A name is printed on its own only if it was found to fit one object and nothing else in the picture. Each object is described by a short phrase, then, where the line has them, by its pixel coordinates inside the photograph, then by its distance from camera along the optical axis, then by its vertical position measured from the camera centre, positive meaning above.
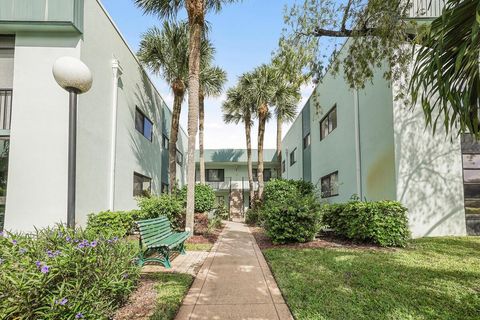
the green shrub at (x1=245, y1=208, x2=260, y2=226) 17.16 -1.81
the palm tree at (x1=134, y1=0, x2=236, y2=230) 9.20 +3.24
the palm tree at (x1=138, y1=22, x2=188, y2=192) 13.19 +5.74
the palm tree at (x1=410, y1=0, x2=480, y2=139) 3.24 +1.43
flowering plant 2.79 -0.94
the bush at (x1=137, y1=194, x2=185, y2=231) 9.27 -0.71
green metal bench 5.53 -1.07
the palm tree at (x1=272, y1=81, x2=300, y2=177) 18.25 +5.12
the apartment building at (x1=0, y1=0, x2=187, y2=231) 7.42 +1.90
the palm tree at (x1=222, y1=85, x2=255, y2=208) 19.47 +5.26
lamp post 4.17 +1.45
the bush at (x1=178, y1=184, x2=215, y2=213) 13.50 -0.55
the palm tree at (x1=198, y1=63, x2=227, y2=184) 16.23 +5.56
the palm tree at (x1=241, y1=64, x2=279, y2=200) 17.78 +5.40
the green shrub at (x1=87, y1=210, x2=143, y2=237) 7.95 -0.92
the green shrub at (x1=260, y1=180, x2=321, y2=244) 8.23 -0.93
